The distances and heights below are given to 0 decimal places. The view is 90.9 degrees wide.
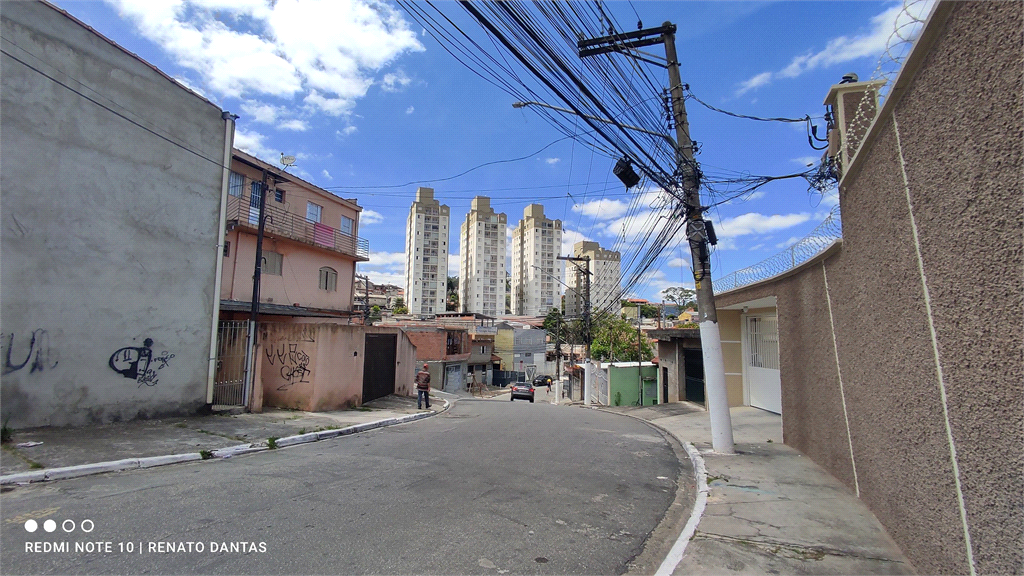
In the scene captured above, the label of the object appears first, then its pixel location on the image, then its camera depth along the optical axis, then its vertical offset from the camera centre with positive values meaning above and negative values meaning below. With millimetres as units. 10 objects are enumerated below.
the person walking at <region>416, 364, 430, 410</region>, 16703 -1463
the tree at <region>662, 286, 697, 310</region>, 53709 +5220
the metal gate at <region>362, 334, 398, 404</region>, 16531 -865
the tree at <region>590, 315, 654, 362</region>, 33812 +176
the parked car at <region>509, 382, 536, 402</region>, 34844 -3390
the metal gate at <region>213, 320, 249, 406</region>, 11953 -586
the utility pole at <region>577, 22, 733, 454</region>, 8834 +2143
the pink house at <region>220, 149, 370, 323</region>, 17562 +3693
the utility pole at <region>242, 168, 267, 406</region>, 12125 +640
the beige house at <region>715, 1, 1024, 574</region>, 2723 +365
